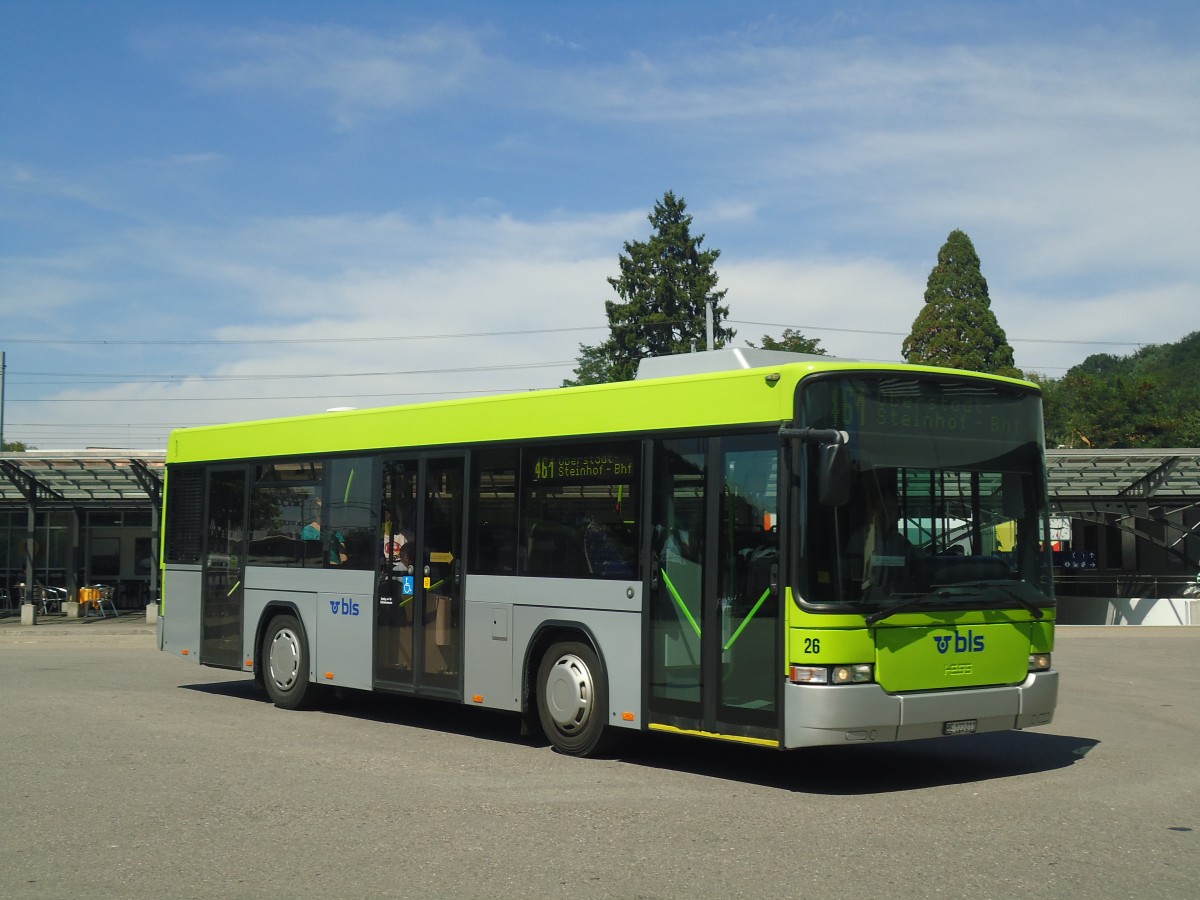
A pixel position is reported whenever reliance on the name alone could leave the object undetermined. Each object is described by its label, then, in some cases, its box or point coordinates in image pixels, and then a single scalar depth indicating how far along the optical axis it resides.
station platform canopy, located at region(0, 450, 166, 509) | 30.45
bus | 9.08
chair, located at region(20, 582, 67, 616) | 36.12
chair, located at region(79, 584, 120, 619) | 35.06
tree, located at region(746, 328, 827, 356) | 54.69
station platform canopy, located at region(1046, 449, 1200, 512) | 30.08
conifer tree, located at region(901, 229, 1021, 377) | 66.12
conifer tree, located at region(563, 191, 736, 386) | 62.78
